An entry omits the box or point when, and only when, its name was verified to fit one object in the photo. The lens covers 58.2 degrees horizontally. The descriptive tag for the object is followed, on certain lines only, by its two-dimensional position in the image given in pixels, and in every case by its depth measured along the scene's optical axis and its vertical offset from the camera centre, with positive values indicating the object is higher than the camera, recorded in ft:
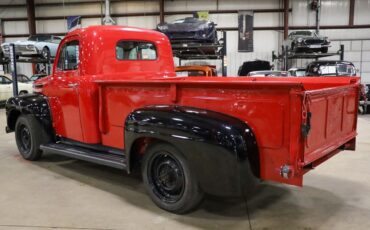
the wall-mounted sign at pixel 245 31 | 53.21 +6.07
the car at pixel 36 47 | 40.19 +2.86
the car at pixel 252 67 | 46.09 +0.26
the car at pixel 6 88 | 43.09 -2.24
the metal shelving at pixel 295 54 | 45.06 +1.90
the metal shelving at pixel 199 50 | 30.32 +1.96
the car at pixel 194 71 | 29.17 -0.14
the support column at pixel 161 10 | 54.60 +9.71
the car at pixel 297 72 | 39.01 -0.41
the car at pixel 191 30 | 29.81 +3.47
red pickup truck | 8.43 -1.54
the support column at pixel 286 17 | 52.01 +7.96
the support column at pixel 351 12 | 51.82 +8.68
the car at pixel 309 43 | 42.93 +3.24
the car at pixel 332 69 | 36.19 -0.08
